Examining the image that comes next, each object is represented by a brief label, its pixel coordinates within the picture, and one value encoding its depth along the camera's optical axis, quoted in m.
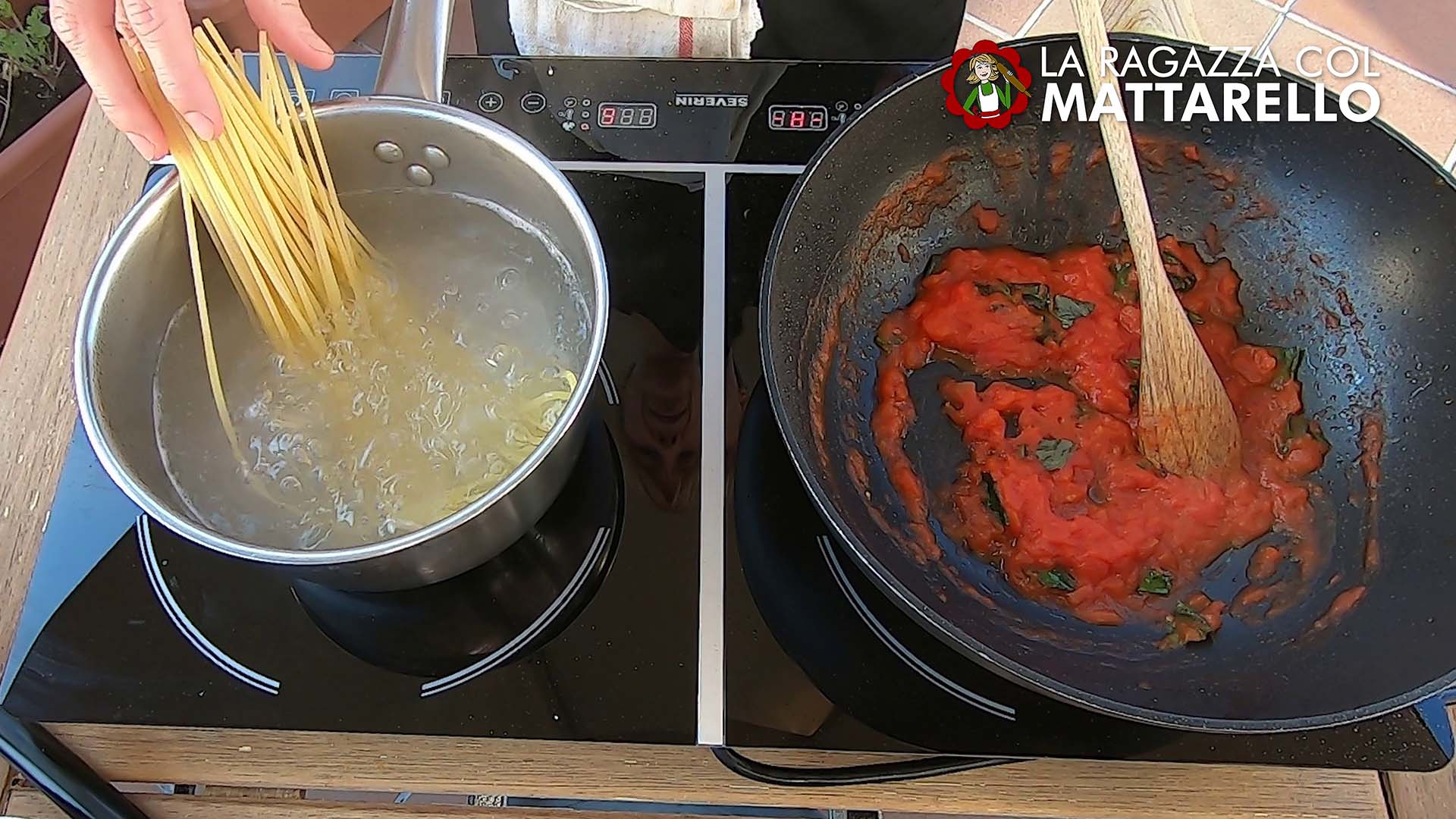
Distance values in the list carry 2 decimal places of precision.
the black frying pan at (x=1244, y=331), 0.64
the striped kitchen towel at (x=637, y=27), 0.85
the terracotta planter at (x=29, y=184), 1.22
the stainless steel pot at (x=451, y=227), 0.55
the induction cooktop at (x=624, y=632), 0.65
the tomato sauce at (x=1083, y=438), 0.72
